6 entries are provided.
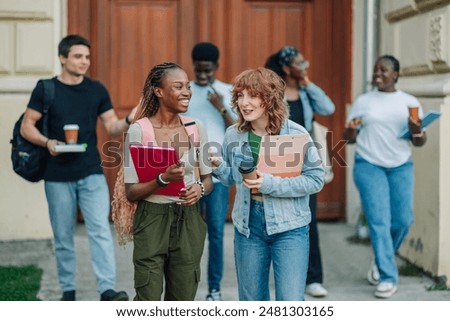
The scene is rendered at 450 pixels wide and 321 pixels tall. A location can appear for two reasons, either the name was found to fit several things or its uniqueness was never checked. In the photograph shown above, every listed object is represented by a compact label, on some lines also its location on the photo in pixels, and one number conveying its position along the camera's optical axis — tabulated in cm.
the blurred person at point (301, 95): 1291
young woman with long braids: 923
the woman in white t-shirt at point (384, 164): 1326
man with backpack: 1220
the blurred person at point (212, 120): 1263
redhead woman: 919
